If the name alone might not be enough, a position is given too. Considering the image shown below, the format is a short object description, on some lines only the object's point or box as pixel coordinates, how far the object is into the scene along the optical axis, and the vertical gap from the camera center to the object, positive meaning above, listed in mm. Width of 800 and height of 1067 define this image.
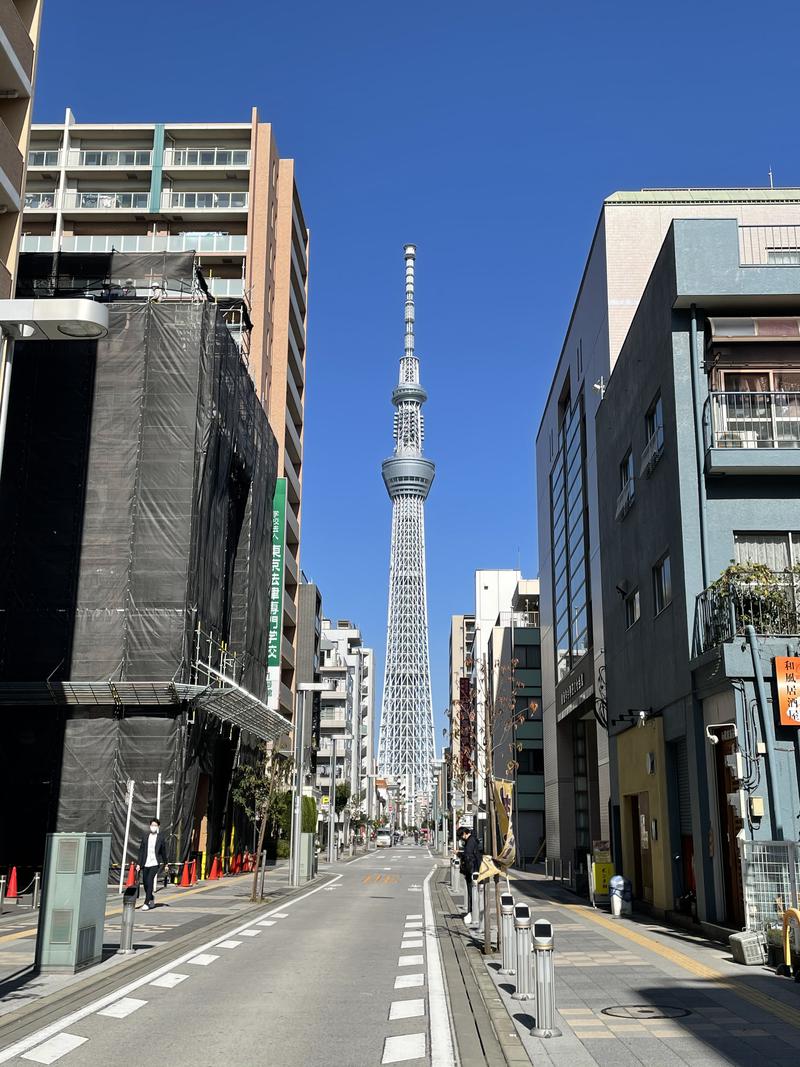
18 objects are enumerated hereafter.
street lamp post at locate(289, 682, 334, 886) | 34906 +1683
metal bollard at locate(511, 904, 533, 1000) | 11297 -1315
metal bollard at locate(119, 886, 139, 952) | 15061 -1279
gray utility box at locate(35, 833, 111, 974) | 13289 -923
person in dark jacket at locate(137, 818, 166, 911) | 22234 -573
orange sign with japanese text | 16953 +2341
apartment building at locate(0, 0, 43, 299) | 21344 +14981
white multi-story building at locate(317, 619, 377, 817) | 114350 +13533
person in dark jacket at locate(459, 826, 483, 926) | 21531 -396
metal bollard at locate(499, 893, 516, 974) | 13022 -1219
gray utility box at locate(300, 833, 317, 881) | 37125 -801
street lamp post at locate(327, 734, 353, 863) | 59319 +31
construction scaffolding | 31984 +7950
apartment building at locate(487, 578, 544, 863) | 64875 +7974
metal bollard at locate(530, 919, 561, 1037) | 9398 -1272
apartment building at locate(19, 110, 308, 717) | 59719 +34865
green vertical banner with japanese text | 51188 +11473
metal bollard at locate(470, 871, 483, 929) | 19067 -1280
